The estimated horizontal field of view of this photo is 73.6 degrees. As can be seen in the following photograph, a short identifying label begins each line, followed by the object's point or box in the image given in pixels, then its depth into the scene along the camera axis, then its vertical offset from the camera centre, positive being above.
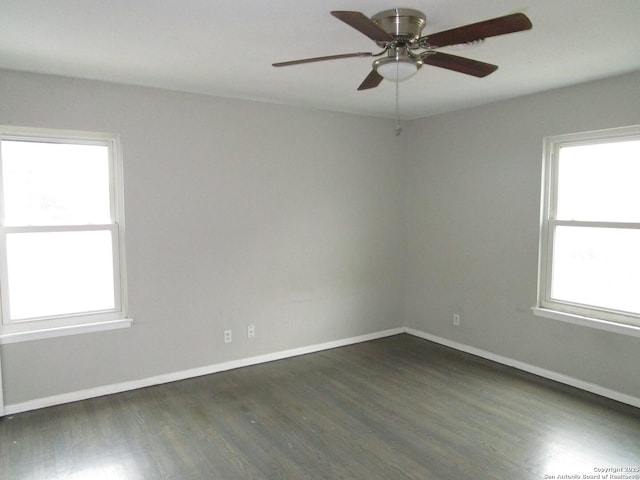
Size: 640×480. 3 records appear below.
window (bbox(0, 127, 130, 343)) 3.10 -0.17
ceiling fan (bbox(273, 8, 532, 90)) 1.65 +0.74
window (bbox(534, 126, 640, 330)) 3.24 -0.11
